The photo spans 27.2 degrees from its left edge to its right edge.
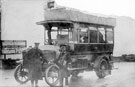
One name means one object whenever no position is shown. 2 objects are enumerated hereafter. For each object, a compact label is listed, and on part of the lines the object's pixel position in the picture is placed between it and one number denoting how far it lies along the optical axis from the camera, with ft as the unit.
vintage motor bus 35.56
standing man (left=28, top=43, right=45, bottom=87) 31.71
